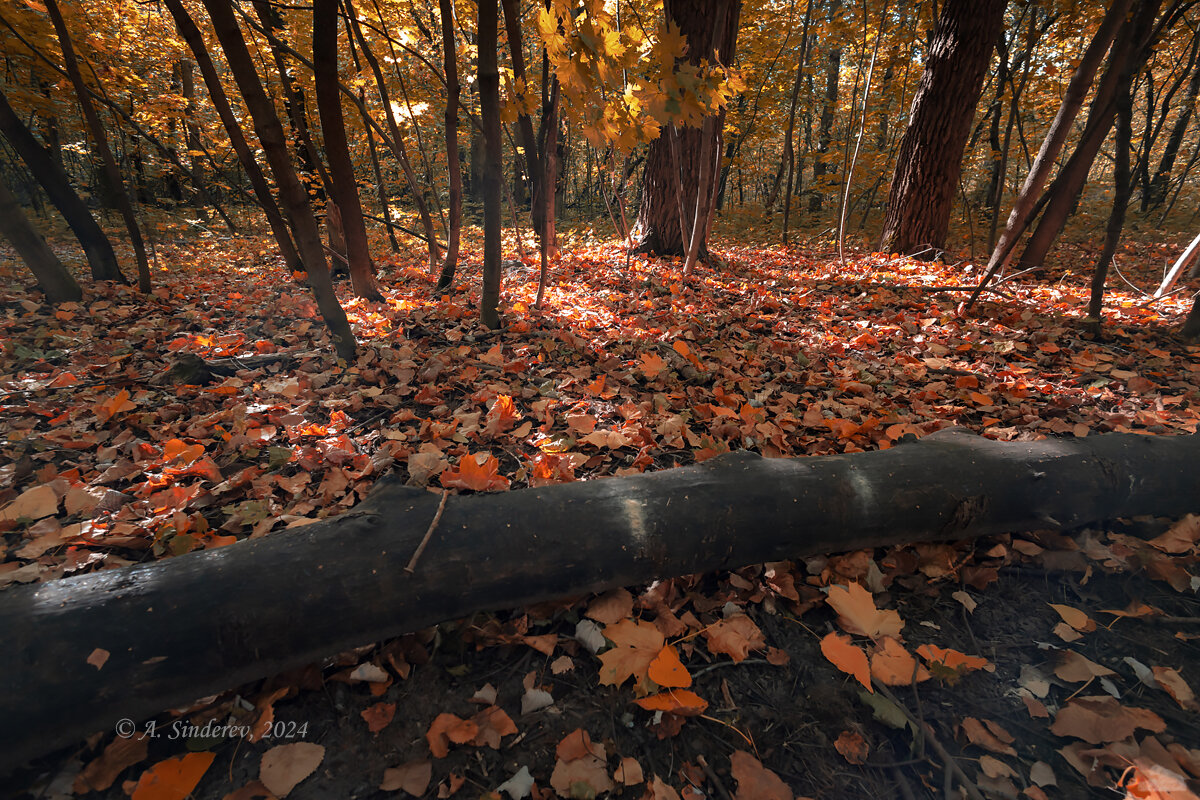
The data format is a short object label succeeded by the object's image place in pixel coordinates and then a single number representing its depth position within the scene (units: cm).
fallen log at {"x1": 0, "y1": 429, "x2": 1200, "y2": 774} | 104
